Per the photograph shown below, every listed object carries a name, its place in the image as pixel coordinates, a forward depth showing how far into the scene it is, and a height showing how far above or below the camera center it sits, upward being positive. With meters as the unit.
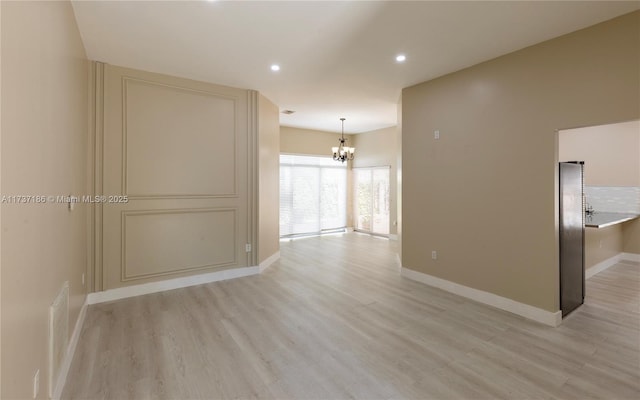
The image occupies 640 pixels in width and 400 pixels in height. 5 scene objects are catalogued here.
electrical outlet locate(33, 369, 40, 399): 1.44 -0.95
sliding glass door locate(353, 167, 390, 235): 7.86 -0.01
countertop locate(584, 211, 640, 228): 3.84 -0.32
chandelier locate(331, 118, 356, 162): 7.02 +1.28
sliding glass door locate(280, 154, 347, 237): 7.58 +0.12
